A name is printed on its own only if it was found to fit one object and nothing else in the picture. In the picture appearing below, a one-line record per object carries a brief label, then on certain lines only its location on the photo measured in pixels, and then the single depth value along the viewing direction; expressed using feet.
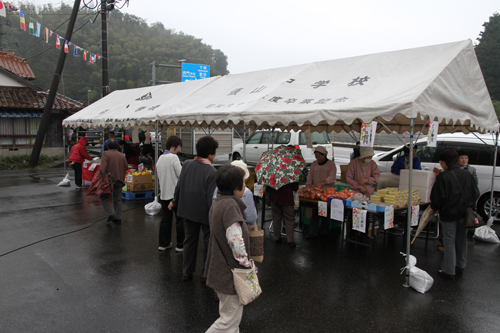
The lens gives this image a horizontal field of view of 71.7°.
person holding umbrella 18.43
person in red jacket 35.09
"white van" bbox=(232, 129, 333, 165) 45.70
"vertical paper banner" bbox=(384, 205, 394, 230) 16.47
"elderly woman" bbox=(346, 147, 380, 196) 19.25
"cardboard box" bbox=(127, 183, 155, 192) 31.73
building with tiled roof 56.44
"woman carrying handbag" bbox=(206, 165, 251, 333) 9.05
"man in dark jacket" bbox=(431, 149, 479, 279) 14.75
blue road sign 72.86
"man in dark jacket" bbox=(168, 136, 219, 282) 13.28
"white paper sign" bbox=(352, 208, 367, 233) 16.79
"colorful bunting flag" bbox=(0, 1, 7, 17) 27.95
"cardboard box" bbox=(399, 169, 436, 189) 19.79
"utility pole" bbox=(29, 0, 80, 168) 48.39
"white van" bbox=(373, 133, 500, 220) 24.53
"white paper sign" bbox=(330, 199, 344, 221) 17.72
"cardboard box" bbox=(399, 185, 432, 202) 19.76
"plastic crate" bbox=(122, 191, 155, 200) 31.73
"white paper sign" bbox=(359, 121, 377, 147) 15.33
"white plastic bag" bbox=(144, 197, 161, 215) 26.27
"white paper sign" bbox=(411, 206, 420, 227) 17.22
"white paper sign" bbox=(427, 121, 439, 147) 14.89
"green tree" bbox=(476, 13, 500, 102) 100.68
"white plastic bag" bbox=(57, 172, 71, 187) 38.27
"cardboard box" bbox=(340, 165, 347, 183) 24.57
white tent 15.26
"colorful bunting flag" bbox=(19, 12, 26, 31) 35.46
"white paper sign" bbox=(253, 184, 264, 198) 21.33
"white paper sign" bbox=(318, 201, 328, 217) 18.53
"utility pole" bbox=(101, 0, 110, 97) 51.16
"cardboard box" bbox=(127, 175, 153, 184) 31.68
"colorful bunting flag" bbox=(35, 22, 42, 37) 39.11
